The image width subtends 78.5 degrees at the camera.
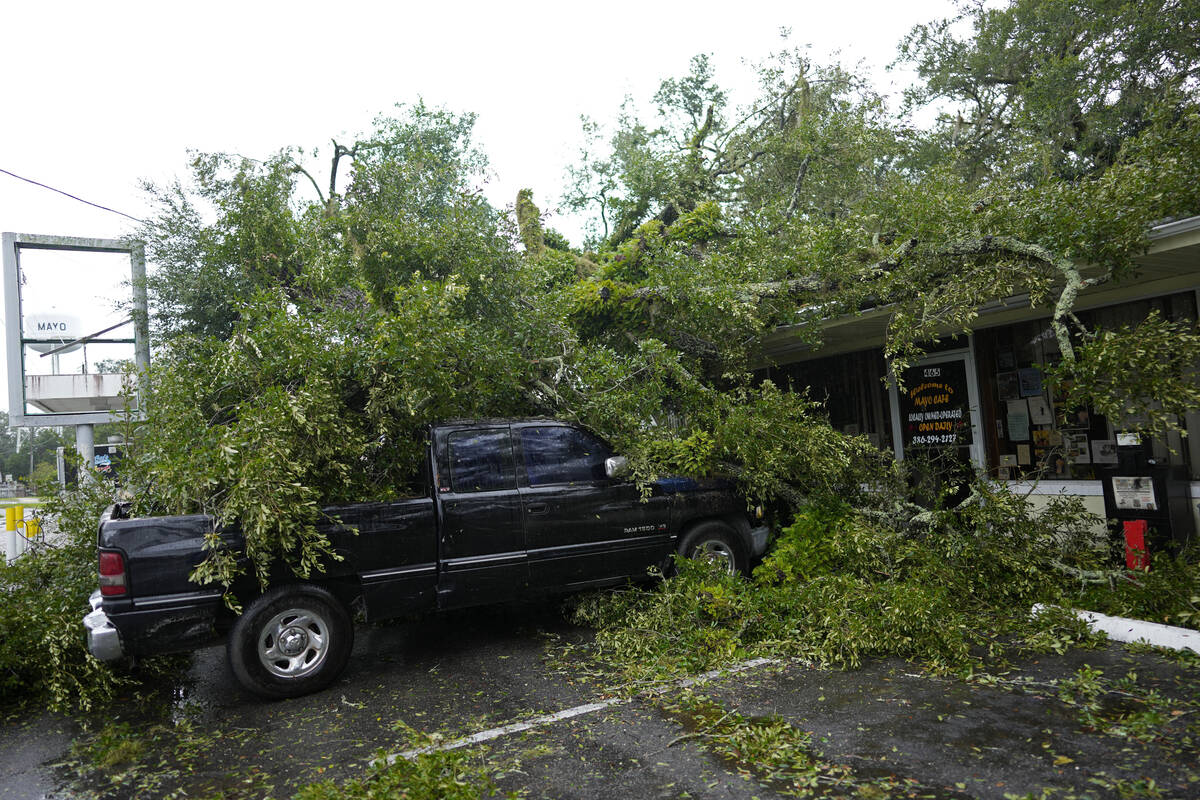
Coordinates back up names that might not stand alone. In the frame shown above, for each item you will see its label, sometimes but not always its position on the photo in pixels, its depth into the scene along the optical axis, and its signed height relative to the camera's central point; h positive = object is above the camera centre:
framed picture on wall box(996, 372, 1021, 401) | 8.06 +0.25
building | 6.43 +0.20
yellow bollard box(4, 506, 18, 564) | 8.84 -0.43
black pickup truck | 4.43 -0.74
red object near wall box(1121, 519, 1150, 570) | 5.89 -1.21
